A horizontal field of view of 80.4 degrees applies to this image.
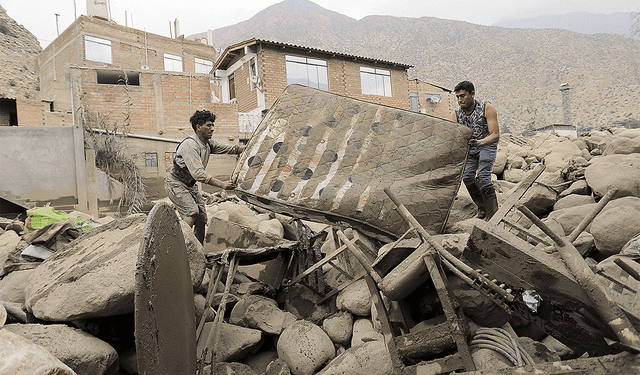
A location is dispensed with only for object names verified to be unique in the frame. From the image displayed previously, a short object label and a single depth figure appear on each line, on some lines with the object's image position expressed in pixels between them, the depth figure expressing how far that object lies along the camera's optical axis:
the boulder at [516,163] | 8.38
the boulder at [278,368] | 2.87
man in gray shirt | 3.93
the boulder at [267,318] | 3.33
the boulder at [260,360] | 3.15
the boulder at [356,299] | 3.23
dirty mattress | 3.27
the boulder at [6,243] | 4.07
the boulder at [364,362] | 2.48
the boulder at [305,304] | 3.66
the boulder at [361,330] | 3.00
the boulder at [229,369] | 2.74
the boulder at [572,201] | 4.44
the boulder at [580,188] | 4.70
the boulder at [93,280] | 2.46
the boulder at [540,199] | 4.60
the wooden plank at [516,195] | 2.31
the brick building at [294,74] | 15.75
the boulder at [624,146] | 5.14
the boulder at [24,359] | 1.37
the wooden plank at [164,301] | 1.74
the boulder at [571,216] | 3.87
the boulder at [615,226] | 3.23
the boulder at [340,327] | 3.18
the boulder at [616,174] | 4.01
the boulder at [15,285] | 3.23
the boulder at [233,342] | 2.96
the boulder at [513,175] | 7.71
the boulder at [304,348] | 2.90
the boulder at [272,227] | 5.35
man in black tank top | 3.86
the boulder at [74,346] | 2.23
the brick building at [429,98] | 24.05
